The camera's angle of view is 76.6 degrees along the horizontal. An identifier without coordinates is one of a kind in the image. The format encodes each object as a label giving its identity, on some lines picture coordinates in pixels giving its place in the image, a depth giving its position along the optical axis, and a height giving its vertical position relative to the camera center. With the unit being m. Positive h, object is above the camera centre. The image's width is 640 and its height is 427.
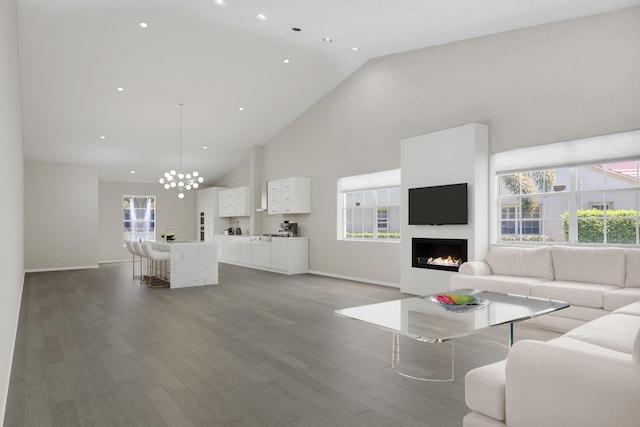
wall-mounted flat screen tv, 5.54 +0.19
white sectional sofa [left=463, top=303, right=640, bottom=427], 1.51 -0.70
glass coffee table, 2.41 -0.68
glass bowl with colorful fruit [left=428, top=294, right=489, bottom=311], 3.05 -0.65
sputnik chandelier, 7.54 +0.76
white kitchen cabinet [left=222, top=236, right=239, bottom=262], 10.96 -0.84
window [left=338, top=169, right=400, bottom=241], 7.41 +0.22
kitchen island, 7.04 -0.80
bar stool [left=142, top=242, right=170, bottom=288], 7.21 -0.98
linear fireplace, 5.69 -0.53
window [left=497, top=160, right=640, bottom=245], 4.68 +0.17
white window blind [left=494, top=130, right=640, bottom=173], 4.55 +0.80
